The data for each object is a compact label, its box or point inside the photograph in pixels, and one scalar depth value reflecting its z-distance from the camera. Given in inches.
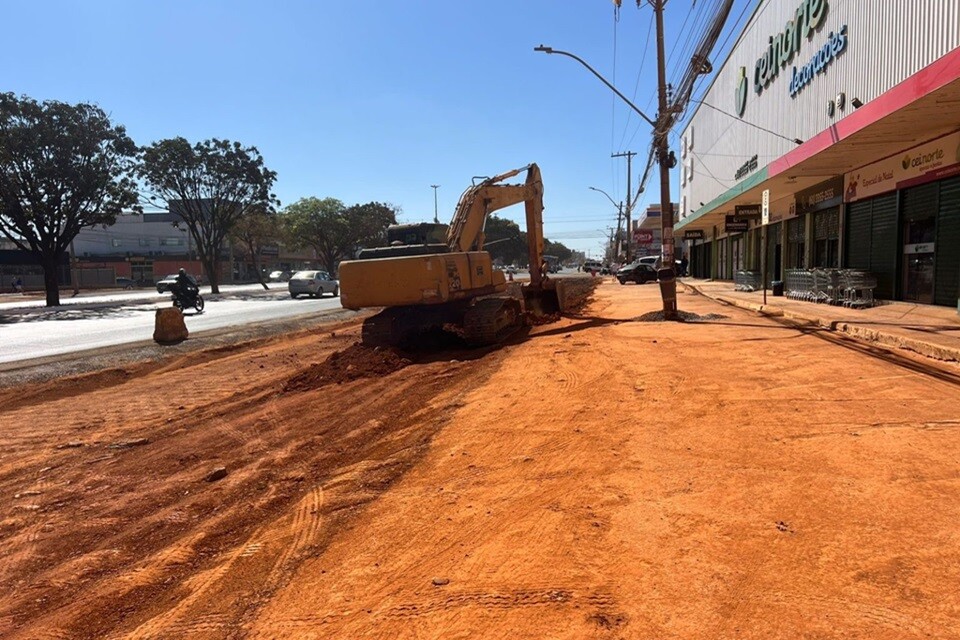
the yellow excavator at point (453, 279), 424.2
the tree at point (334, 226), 2445.9
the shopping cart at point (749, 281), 965.2
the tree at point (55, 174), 1252.5
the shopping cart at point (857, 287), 575.4
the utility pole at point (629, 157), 2155.0
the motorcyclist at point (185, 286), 928.3
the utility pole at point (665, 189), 545.2
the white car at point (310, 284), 1405.0
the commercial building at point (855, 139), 485.7
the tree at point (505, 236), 3988.7
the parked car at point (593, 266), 3046.3
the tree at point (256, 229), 2539.4
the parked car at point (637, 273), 1538.8
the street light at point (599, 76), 629.9
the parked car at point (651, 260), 1781.5
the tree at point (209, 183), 1652.3
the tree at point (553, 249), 6726.4
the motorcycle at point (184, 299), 928.9
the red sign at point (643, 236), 3019.2
